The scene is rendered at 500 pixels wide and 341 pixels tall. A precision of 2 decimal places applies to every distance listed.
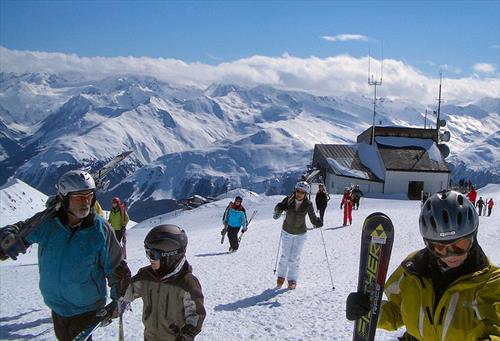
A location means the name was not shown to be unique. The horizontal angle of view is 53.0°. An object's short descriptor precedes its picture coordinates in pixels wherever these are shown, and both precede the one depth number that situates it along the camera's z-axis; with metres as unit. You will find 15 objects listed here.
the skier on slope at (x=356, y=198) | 31.24
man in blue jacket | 4.82
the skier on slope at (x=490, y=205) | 31.12
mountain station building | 51.41
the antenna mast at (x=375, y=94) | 56.53
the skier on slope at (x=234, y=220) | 15.14
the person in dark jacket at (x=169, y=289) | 4.23
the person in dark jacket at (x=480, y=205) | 31.27
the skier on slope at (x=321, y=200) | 20.22
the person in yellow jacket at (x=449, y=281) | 2.94
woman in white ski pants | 9.52
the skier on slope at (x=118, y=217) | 12.80
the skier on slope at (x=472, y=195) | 28.08
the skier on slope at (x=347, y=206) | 21.39
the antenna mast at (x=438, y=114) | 60.72
